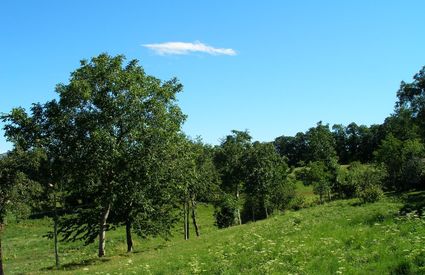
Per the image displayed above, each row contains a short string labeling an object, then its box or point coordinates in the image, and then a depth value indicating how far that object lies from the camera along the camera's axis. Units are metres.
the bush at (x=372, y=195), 38.41
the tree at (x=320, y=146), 99.67
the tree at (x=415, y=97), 50.28
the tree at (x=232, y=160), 65.69
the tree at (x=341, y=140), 170.93
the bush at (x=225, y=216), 61.55
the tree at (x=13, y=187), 27.33
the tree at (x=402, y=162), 60.59
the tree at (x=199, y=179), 45.12
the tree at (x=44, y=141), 31.38
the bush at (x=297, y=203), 67.61
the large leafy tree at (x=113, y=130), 30.86
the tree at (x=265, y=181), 64.06
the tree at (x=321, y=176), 69.36
